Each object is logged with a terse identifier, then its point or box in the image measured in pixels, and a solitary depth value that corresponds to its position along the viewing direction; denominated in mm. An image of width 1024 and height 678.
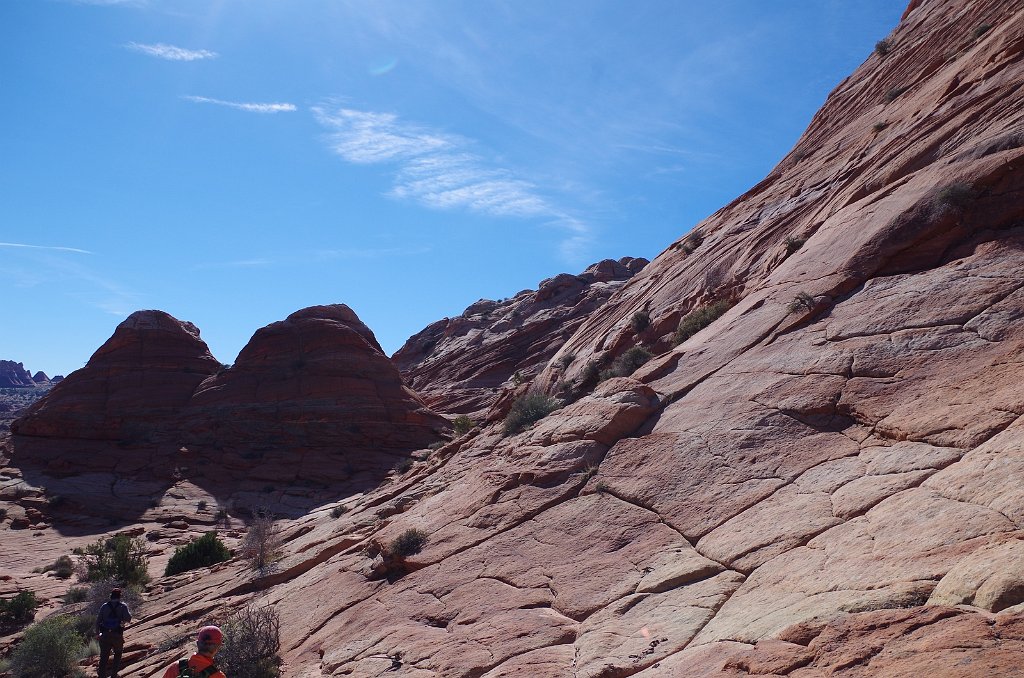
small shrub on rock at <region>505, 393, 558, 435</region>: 15198
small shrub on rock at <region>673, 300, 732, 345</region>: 13945
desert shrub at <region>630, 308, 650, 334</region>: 16375
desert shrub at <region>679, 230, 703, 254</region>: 18969
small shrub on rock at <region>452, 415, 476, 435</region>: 34616
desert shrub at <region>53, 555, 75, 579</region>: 20703
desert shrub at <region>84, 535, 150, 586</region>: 18734
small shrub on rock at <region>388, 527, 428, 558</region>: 11070
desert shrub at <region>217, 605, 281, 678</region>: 9219
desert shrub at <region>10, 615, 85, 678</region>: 11859
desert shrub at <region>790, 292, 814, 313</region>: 10486
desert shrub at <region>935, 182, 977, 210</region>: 9711
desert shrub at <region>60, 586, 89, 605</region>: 17484
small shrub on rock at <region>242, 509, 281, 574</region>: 15672
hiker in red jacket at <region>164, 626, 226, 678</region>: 5043
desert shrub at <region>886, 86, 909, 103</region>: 16250
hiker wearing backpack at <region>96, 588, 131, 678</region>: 11180
